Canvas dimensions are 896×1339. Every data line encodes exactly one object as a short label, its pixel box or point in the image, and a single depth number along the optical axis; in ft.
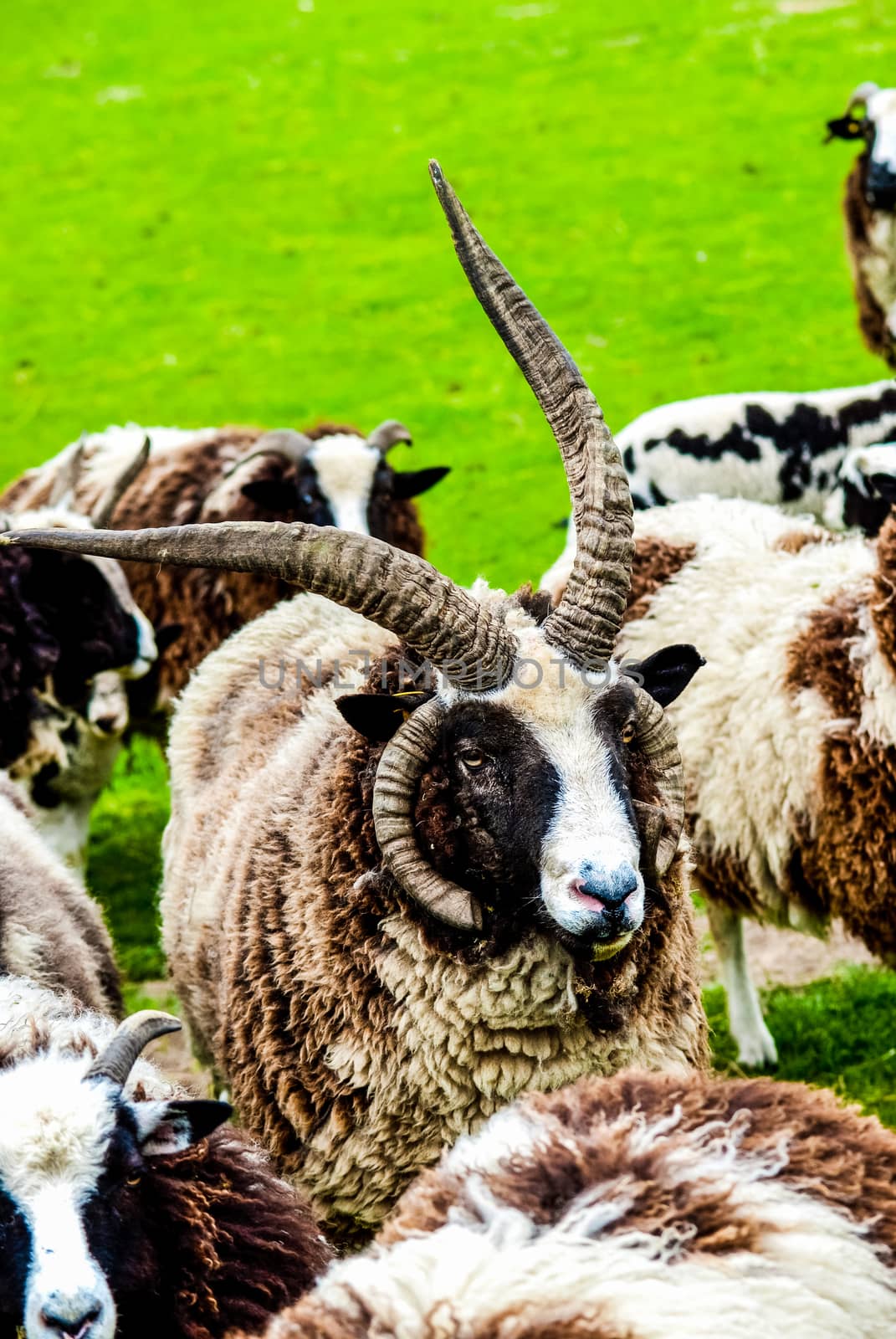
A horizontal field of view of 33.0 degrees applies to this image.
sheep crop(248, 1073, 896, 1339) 7.11
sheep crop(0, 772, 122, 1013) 13.65
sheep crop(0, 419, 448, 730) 24.34
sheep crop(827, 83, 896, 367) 29.66
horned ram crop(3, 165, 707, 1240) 11.82
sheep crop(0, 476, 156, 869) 21.90
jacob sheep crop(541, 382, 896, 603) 25.61
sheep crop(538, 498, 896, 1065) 15.84
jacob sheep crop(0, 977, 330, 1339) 9.40
